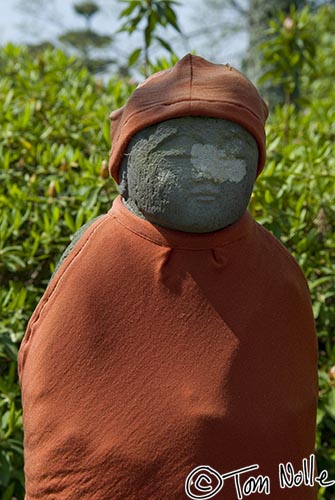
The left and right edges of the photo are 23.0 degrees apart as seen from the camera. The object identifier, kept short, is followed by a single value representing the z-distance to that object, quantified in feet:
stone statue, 6.62
